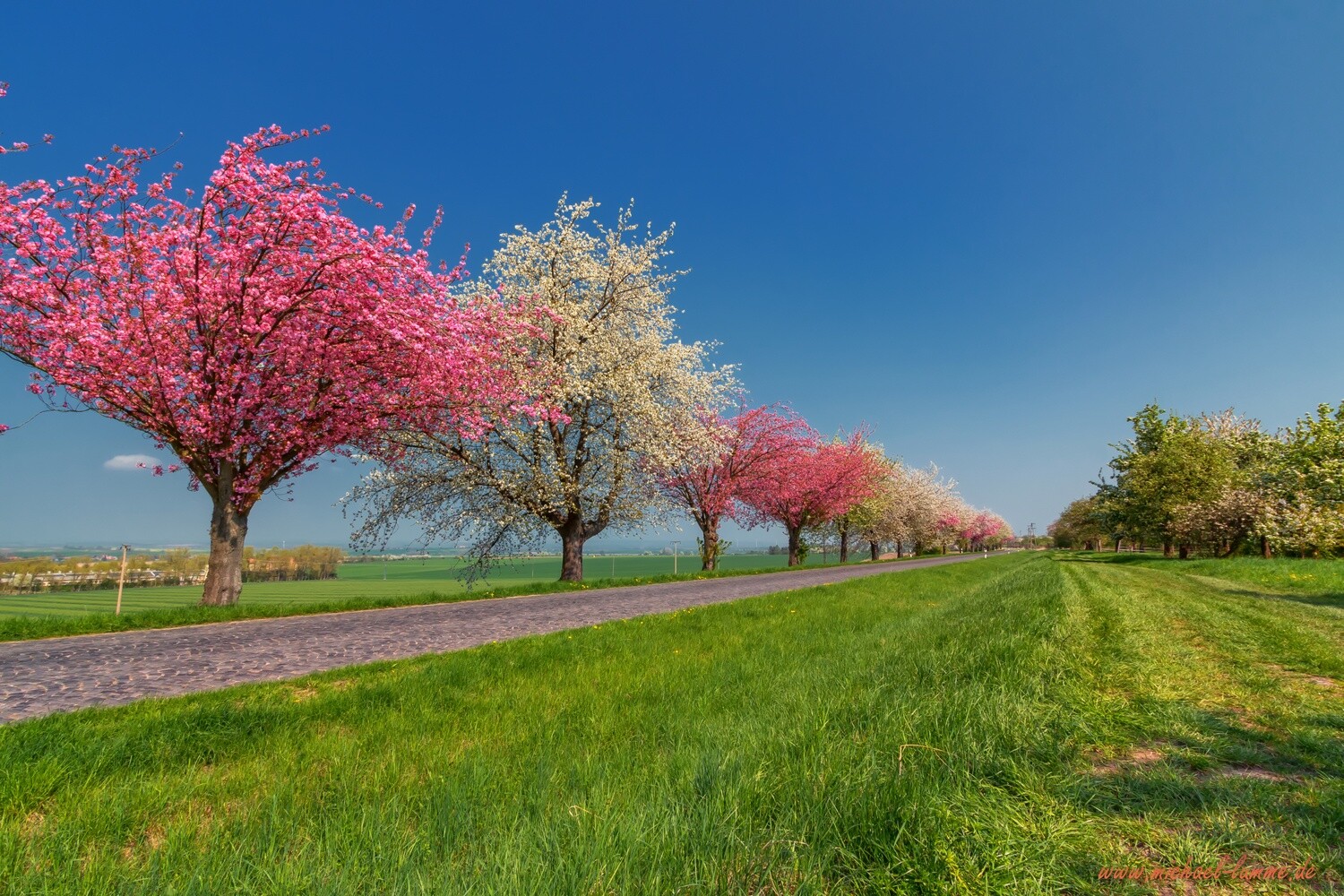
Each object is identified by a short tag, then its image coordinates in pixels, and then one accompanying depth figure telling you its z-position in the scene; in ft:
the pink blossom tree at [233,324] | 41.91
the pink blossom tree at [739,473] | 116.88
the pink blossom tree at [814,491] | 139.74
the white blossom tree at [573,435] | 71.26
